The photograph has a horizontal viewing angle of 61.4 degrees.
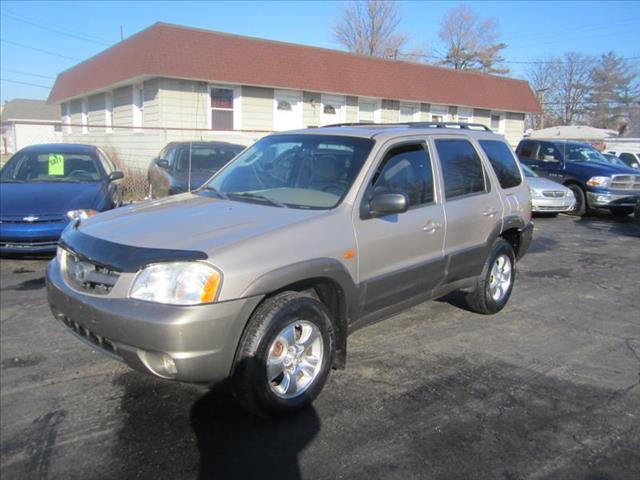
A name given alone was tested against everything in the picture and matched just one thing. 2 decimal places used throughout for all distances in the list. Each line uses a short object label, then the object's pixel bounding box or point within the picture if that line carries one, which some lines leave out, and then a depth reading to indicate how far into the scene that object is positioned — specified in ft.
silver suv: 9.50
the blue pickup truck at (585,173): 43.55
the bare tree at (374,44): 141.51
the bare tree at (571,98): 192.95
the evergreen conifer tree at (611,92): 188.24
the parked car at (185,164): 31.09
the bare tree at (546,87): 194.08
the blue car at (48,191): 21.84
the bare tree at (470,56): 159.74
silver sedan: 42.50
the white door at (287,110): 56.59
